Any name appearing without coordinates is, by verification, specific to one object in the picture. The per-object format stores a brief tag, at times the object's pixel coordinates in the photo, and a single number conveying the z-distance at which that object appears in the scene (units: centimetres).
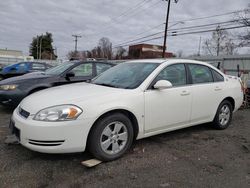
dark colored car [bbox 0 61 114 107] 596
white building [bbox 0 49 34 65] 3481
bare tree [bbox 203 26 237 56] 4234
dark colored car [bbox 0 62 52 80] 1229
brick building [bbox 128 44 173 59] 5786
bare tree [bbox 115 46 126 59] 6484
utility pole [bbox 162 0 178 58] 2397
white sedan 313
